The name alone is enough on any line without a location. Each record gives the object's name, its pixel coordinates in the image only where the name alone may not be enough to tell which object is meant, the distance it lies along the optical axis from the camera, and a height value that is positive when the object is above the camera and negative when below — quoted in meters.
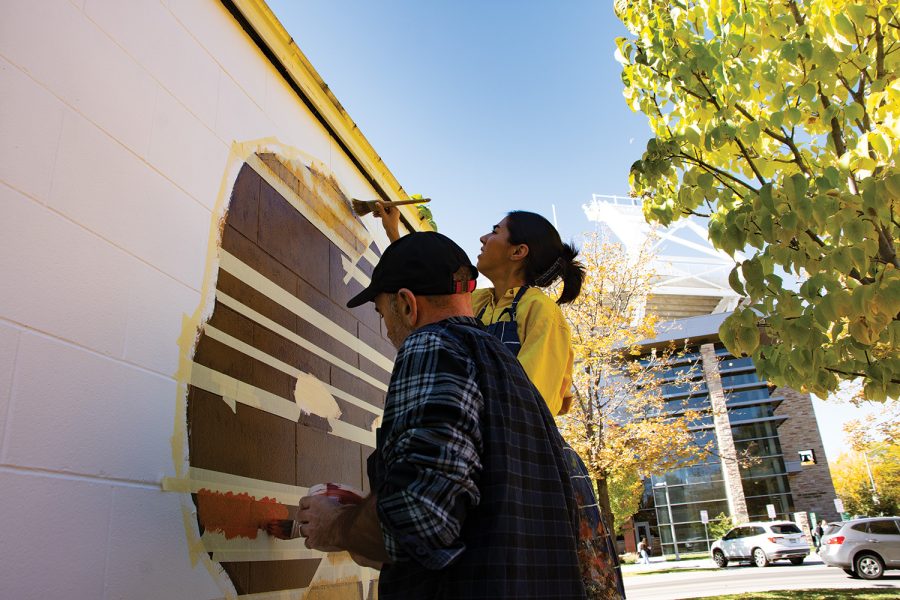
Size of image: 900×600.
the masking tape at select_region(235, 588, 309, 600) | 1.86 -0.21
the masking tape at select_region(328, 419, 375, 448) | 2.63 +0.40
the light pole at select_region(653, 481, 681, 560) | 32.81 +0.09
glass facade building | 32.53 +0.99
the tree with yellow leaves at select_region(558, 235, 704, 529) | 11.73 +2.45
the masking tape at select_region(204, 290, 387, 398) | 1.95 +0.69
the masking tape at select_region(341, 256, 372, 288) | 3.02 +1.21
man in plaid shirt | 1.08 +0.05
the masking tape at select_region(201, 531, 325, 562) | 1.71 -0.06
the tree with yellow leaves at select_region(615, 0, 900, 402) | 3.16 +2.15
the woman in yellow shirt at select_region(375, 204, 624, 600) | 1.59 +0.70
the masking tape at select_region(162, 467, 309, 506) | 1.62 +0.13
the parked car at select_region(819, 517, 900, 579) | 13.06 -1.09
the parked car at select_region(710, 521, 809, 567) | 18.19 -1.28
